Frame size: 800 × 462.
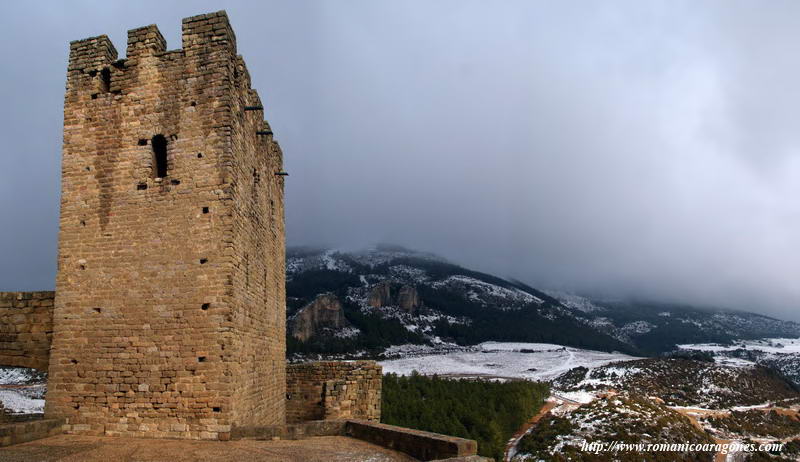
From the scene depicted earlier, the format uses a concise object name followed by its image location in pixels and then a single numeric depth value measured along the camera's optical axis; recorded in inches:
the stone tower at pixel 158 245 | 384.8
